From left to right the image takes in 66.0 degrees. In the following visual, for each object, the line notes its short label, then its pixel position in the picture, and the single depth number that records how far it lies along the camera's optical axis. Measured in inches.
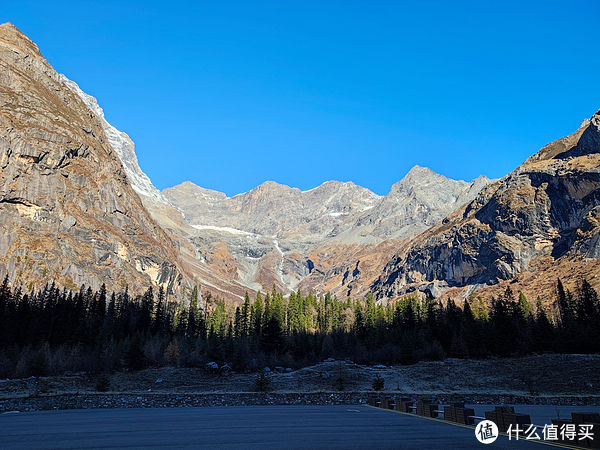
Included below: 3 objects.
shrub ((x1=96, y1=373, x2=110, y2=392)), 2375.7
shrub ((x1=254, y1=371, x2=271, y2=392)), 2407.7
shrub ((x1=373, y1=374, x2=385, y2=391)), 2400.3
